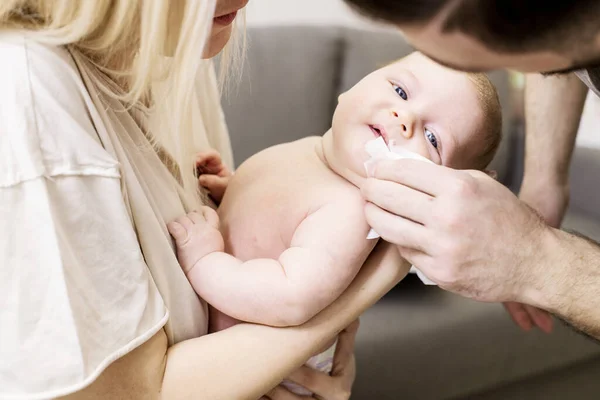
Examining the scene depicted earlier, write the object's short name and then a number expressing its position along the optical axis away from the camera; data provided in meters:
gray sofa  1.58
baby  0.82
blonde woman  0.63
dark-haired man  0.58
